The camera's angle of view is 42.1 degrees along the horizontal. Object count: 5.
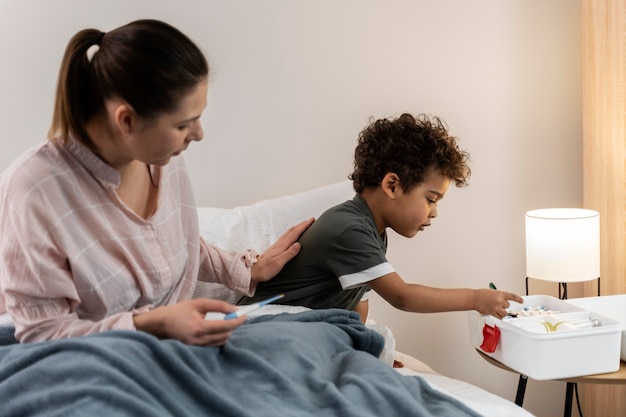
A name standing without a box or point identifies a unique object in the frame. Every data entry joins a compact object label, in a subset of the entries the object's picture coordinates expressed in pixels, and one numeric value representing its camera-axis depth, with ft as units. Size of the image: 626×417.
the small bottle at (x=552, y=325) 6.09
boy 6.25
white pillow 6.64
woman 4.17
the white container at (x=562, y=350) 5.85
